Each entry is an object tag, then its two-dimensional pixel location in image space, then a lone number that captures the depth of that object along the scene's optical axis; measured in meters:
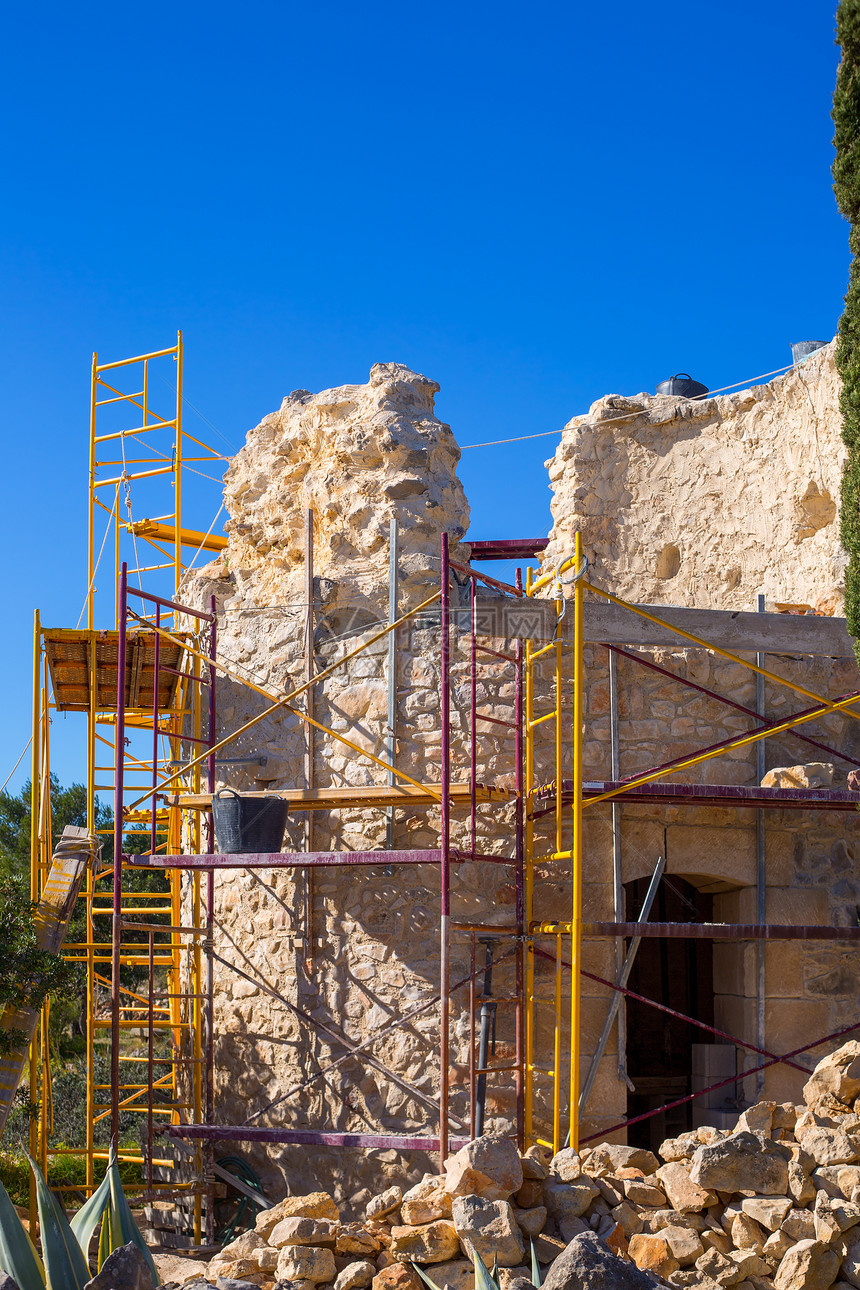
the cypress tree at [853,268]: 6.80
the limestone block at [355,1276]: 5.59
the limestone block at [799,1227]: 5.94
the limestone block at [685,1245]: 5.89
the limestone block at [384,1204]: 6.12
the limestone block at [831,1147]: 6.21
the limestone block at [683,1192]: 6.08
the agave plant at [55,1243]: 4.59
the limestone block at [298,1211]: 6.17
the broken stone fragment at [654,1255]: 5.84
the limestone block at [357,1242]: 5.84
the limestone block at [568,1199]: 6.02
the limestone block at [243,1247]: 5.90
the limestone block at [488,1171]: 5.88
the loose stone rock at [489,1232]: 5.60
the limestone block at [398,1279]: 5.48
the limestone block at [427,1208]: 5.90
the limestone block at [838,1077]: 6.69
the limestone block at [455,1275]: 5.60
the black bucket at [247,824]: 8.13
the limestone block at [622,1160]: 6.55
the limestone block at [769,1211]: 5.96
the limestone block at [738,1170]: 6.04
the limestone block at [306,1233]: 5.84
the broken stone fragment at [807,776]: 8.34
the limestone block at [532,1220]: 5.86
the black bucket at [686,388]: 13.43
